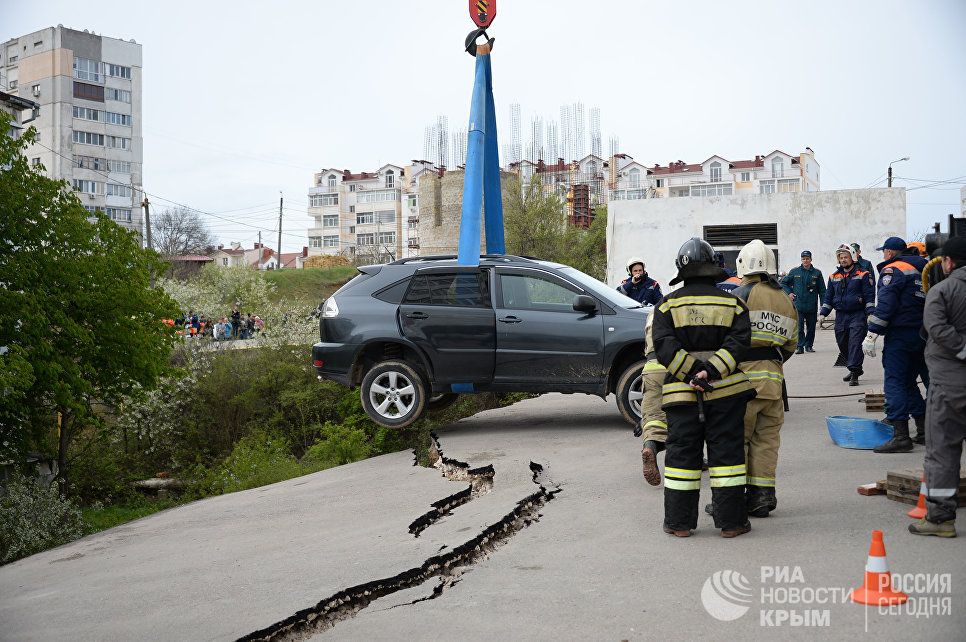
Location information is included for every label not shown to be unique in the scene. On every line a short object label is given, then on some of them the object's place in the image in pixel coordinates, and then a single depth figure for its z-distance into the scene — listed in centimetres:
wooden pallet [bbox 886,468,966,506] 598
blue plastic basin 818
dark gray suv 995
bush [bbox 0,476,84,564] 1144
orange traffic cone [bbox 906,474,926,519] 557
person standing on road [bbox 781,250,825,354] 1553
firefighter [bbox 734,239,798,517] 590
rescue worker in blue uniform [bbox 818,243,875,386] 1202
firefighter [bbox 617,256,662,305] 1227
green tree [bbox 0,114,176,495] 1581
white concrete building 2798
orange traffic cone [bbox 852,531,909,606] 408
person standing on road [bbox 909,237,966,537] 520
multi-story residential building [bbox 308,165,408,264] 11119
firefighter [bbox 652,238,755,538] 545
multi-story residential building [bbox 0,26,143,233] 8019
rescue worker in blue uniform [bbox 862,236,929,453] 774
